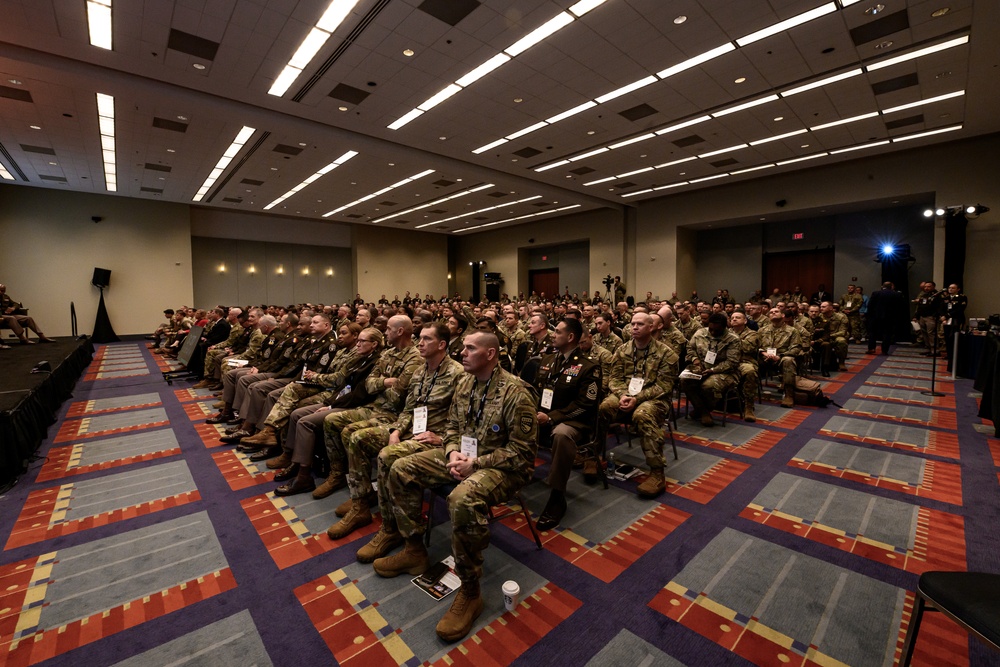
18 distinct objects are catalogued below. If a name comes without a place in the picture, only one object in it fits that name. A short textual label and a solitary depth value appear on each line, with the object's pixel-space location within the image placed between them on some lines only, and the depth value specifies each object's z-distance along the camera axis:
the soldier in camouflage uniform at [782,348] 6.17
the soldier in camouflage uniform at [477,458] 2.29
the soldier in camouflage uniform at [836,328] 8.56
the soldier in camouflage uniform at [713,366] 5.24
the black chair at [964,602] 1.29
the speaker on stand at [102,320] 15.88
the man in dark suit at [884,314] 10.35
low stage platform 3.85
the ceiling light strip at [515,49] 5.72
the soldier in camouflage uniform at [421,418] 2.86
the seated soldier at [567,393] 3.15
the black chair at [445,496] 2.60
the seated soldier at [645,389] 3.57
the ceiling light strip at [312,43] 5.63
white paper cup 2.17
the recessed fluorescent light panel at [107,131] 8.13
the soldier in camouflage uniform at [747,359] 5.61
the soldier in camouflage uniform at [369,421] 3.05
